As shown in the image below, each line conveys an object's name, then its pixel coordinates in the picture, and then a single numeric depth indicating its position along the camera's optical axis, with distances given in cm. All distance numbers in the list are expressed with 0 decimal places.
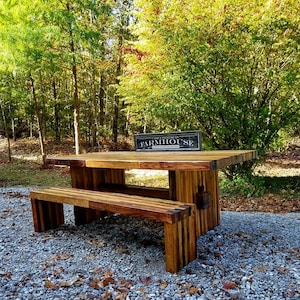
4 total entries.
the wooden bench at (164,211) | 222
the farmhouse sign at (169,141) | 317
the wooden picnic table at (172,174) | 239
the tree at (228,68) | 484
